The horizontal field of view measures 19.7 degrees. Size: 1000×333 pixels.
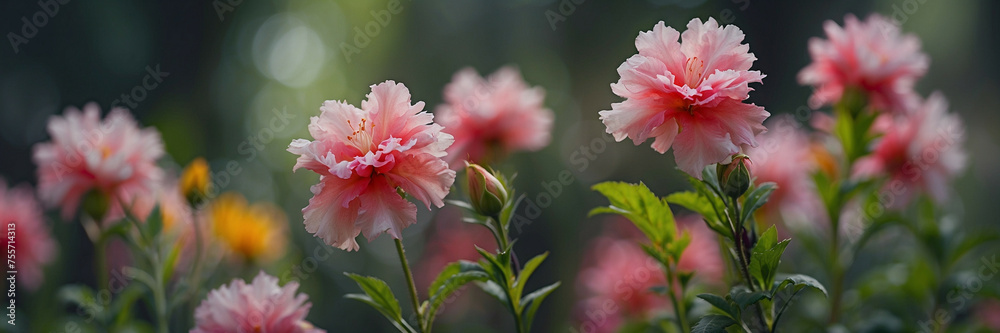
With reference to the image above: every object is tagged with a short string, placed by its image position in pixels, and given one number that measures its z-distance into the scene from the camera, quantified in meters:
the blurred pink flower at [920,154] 1.34
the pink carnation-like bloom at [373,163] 1.16
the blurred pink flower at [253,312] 1.20
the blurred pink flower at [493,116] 1.33
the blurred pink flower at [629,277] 1.40
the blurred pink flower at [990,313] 1.48
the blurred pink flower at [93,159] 1.33
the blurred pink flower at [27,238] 1.56
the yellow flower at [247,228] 1.59
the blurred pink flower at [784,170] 1.38
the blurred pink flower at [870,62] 1.31
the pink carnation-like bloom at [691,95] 1.14
